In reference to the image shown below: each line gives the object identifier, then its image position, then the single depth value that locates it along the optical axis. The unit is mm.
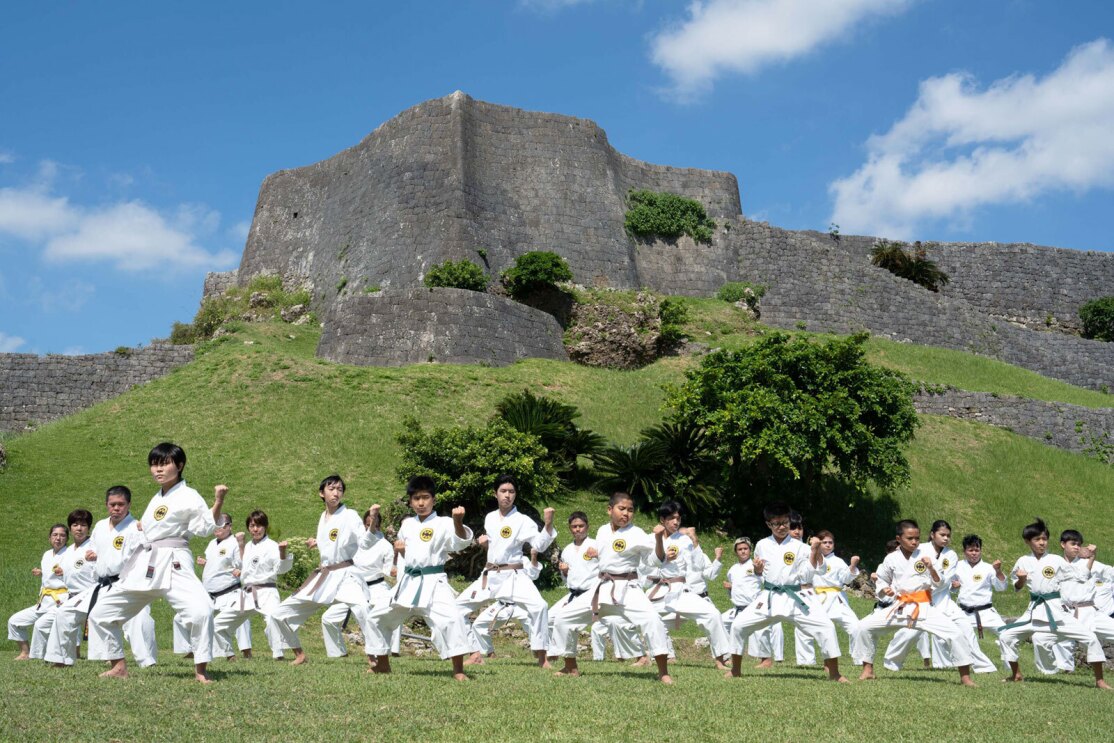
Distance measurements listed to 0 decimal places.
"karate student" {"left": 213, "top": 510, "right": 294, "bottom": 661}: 12875
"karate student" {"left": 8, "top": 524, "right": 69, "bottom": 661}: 11905
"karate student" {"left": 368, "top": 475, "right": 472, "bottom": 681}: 10375
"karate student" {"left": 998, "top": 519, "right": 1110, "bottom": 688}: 12430
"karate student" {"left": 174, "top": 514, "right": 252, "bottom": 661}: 13133
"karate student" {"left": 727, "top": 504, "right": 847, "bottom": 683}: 11398
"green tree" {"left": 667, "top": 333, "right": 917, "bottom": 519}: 25328
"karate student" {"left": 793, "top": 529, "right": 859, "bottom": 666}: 13344
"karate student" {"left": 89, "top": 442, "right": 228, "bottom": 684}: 9570
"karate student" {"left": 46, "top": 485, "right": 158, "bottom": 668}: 10047
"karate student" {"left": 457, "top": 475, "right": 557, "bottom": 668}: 11930
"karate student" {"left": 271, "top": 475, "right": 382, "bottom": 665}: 11266
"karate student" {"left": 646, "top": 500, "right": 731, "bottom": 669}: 11758
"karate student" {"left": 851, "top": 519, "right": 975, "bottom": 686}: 11891
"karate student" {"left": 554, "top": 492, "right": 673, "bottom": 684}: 10984
